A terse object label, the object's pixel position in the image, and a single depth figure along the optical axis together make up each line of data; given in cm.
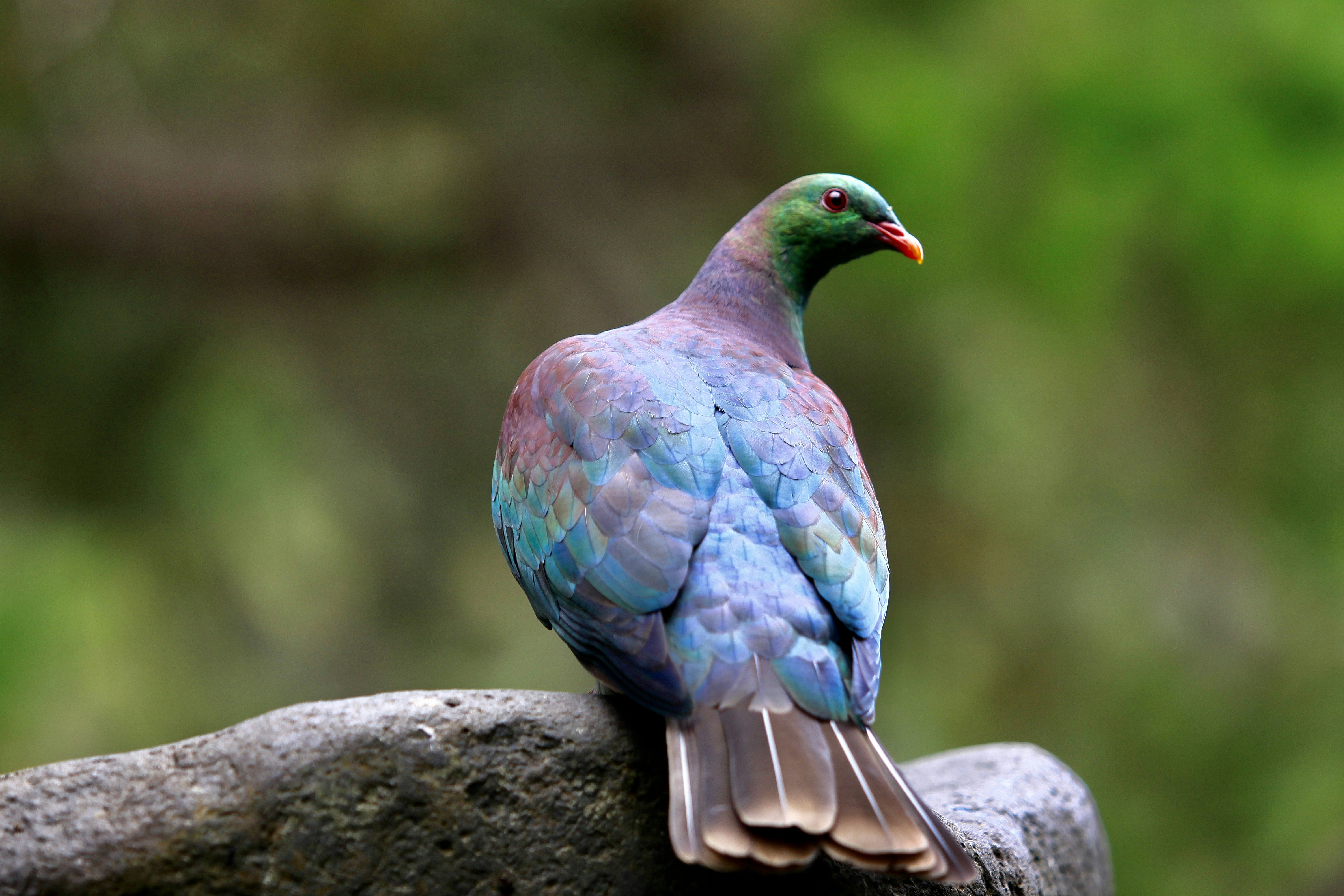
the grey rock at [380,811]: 459
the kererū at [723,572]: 424
